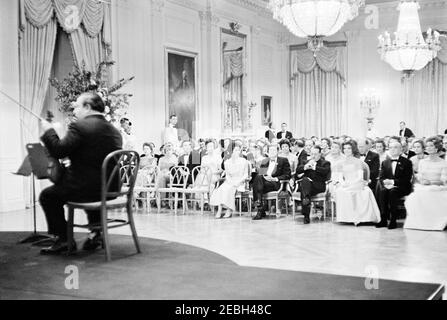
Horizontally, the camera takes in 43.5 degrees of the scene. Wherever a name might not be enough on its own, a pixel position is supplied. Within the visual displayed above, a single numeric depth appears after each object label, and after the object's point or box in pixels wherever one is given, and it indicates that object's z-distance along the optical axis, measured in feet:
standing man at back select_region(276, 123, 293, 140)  52.21
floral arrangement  29.77
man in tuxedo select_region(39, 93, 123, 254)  14.37
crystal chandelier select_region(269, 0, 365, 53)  27.66
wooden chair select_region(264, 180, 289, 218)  28.02
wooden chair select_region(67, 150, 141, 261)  14.48
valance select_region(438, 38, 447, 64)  51.60
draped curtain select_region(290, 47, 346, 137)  57.62
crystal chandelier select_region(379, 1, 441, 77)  40.19
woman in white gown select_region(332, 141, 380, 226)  25.65
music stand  16.62
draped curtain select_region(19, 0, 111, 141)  31.94
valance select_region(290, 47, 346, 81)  57.47
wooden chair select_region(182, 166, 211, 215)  29.76
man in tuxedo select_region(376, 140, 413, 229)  24.95
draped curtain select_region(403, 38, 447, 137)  52.44
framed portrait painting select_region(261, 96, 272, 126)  56.08
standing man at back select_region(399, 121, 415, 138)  50.65
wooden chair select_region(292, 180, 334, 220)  27.27
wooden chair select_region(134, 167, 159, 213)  30.80
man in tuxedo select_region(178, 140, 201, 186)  33.19
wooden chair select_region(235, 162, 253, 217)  29.07
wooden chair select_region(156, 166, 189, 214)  30.12
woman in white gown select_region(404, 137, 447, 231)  24.03
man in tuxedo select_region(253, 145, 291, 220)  27.99
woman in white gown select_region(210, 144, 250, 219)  28.73
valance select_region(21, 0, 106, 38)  32.13
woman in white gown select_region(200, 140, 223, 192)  30.79
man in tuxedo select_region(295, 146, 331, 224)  26.71
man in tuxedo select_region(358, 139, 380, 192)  26.99
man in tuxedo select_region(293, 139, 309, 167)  29.89
